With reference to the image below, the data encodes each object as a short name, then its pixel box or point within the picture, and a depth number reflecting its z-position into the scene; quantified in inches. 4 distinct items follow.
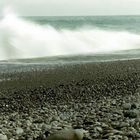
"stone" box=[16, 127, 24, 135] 255.8
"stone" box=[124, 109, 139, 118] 274.2
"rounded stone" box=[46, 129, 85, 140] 219.6
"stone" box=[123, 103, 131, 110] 305.4
